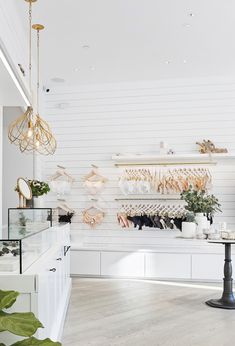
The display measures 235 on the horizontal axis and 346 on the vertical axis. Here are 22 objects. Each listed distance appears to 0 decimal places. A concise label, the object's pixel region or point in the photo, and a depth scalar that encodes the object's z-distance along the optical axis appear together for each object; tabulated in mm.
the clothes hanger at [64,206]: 6489
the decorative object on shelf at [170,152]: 6288
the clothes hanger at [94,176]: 6434
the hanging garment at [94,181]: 6383
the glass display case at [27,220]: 3023
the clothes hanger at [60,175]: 6531
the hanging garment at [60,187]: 6406
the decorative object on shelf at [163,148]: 6271
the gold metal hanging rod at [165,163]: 6212
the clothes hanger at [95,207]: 6445
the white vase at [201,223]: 4457
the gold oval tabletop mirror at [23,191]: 3825
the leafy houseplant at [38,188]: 4344
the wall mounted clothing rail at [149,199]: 6297
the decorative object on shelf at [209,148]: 6113
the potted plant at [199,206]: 4500
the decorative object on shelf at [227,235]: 4285
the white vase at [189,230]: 4344
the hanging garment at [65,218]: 6398
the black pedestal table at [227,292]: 4465
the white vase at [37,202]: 4283
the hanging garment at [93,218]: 6414
